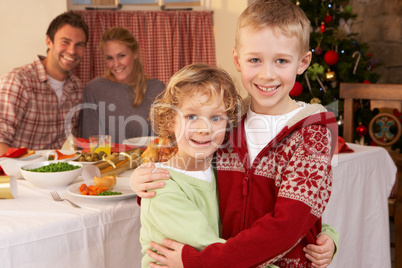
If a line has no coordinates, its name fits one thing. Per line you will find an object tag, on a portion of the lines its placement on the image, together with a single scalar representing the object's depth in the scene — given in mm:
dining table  1080
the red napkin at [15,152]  1593
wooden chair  2272
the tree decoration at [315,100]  3101
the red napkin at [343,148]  1946
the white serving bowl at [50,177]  1382
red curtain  3592
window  3615
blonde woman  2645
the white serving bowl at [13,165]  1516
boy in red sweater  966
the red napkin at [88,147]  1812
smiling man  2406
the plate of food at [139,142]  1940
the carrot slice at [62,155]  1729
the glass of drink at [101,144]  1789
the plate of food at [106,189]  1280
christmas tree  3359
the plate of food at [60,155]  1686
